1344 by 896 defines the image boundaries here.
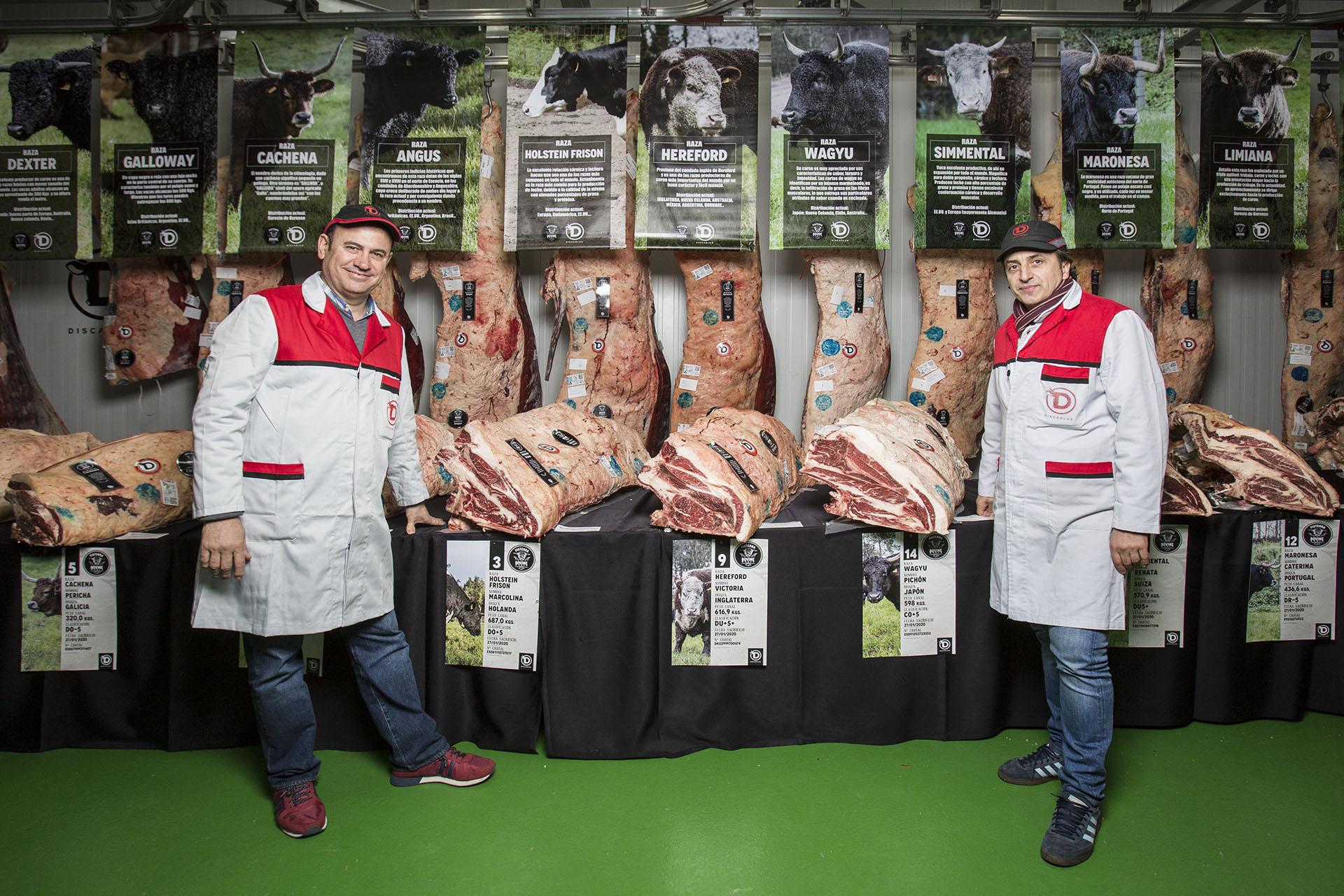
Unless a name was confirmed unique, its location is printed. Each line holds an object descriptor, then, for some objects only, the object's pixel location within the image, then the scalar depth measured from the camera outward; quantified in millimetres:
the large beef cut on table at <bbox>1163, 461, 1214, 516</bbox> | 3350
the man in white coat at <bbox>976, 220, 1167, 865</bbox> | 2588
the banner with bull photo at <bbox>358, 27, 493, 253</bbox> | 4297
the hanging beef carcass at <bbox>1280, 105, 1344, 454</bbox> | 4566
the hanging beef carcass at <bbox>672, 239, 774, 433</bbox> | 4555
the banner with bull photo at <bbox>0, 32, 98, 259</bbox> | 4363
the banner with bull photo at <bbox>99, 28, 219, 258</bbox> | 4348
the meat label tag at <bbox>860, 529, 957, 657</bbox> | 3271
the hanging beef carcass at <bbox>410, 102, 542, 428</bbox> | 4582
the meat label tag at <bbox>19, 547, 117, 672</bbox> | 3230
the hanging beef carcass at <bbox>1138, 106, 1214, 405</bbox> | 4609
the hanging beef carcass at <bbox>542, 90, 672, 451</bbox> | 4539
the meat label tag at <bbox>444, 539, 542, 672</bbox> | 3174
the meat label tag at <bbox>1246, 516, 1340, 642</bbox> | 3508
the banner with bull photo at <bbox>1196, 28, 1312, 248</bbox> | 4293
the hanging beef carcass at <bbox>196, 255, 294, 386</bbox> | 4594
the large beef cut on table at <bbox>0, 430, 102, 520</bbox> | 3557
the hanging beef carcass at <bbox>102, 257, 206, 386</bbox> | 4660
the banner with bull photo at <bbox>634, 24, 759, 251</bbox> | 4219
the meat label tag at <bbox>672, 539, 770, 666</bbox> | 3203
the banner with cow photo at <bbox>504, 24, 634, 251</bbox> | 4254
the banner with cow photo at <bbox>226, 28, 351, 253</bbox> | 4289
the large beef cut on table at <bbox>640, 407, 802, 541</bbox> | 3152
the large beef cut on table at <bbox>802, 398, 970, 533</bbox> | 3193
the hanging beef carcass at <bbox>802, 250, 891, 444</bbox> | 4547
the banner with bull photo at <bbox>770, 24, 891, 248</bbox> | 4230
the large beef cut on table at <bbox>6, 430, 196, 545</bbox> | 3135
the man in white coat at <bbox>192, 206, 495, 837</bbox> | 2543
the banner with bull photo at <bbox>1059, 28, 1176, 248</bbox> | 4254
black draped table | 3193
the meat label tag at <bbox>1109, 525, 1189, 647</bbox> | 3408
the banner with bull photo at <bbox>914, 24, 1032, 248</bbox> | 4250
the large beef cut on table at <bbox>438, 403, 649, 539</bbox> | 3154
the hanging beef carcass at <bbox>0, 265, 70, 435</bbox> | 4512
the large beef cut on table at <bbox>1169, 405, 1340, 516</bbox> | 3506
